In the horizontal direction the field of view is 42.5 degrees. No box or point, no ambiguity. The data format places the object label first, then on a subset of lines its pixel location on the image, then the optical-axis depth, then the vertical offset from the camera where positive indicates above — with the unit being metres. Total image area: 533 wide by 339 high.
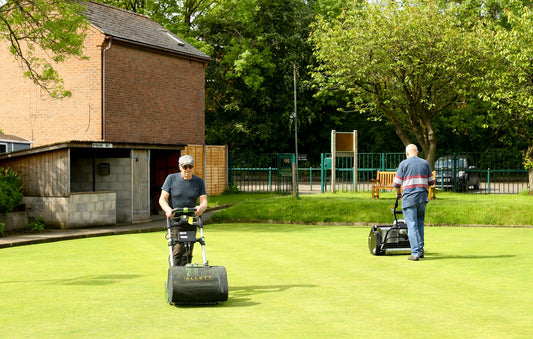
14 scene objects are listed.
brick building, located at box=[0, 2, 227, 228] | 19.19 +2.17
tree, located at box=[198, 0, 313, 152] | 44.00 +6.71
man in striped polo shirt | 12.16 -0.41
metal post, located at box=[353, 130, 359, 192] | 31.27 +0.31
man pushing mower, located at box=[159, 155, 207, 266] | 8.70 -0.26
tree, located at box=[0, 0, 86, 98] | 19.72 +4.37
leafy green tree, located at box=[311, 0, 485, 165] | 29.12 +4.93
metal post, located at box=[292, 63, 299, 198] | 45.44 +3.48
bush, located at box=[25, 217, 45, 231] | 18.23 -1.44
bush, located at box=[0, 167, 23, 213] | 17.62 -0.54
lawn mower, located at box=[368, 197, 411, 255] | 12.66 -1.29
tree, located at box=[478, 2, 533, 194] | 26.94 +4.05
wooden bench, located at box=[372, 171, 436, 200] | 26.85 -0.48
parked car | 32.34 -0.19
